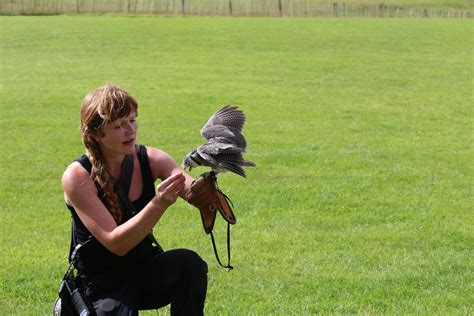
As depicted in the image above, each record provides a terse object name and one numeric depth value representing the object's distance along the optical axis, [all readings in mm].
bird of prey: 5935
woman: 6334
